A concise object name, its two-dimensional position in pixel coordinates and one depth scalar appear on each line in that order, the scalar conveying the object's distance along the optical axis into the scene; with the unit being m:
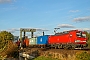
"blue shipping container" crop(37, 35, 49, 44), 34.03
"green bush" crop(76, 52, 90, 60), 12.63
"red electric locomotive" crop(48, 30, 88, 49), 21.77
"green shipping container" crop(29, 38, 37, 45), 40.40
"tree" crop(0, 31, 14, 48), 34.57
